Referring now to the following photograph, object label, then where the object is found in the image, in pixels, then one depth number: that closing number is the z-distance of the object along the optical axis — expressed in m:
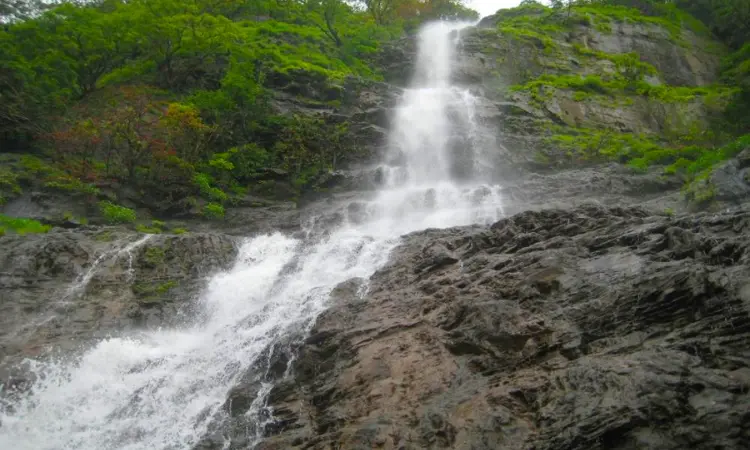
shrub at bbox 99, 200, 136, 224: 19.95
